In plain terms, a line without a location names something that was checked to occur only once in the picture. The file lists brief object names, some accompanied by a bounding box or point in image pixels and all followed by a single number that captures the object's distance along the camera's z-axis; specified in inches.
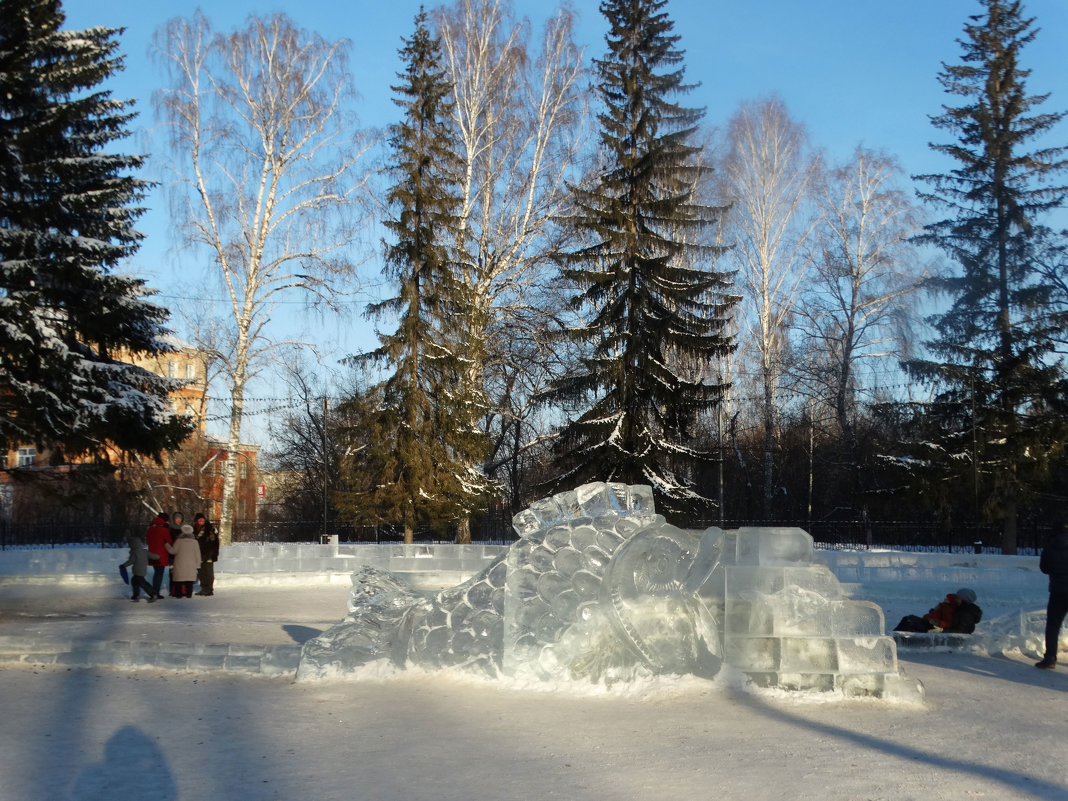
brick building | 609.0
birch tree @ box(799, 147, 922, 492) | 1339.8
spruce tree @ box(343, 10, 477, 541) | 1042.1
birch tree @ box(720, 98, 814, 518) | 1347.2
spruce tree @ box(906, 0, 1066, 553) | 1024.2
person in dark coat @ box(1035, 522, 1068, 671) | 387.9
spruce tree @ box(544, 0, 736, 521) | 994.1
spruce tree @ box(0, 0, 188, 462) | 557.3
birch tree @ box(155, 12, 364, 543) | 1038.4
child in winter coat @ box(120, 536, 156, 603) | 697.0
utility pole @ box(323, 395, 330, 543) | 1129.1
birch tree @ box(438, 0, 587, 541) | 1162.6
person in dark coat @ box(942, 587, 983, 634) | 459.2
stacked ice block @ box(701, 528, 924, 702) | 326.6
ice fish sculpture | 330.3
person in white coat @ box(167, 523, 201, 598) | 692.7
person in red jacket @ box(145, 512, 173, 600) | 698.8
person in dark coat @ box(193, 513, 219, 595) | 751.1
